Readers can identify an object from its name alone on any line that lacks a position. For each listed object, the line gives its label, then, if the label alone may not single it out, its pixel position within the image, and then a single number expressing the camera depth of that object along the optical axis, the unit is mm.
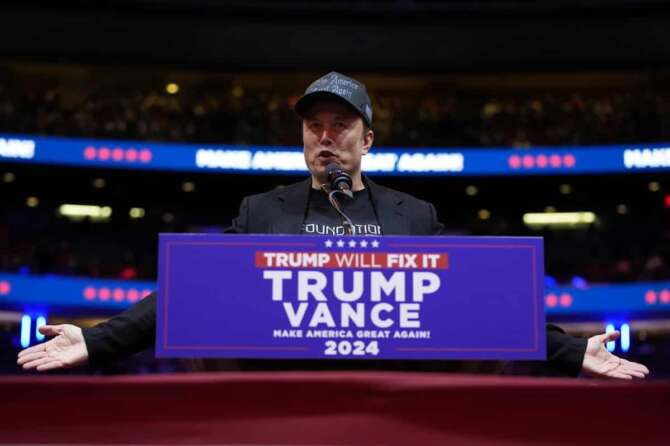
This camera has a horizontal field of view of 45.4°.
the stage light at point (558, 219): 16859
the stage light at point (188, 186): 15680
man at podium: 1997
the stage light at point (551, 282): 13531
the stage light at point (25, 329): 12402
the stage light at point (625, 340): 11845
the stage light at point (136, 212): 17000
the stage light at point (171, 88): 17245
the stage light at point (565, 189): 15655
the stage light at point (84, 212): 16766
